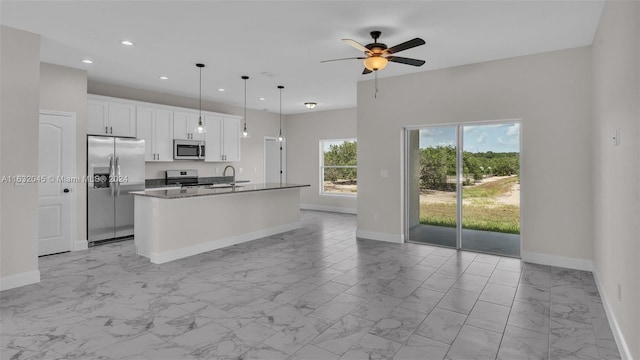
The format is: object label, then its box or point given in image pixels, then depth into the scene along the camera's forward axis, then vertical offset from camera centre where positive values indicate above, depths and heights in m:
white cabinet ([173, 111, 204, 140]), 6.82 +1.08
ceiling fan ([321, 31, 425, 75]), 3.57 +1.29
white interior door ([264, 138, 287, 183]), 9.65 +0.48
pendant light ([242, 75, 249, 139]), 5.65 +1.68
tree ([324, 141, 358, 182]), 9.04 +0.49
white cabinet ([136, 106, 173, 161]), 6.25 +0.89
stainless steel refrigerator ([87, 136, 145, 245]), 5.36 -0.07
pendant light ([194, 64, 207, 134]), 5.32 +0.79
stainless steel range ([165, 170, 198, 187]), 7.03 +0.04
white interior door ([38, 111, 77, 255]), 4.77 -0.04
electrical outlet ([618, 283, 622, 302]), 2.53 -0.84
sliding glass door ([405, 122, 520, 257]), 4.86 -0.12
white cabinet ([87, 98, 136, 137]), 5.53 +1.02
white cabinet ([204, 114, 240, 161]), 7.45 +0.90
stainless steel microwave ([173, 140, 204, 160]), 6.79 +0.59
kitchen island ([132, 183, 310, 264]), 4.60 -0.59
